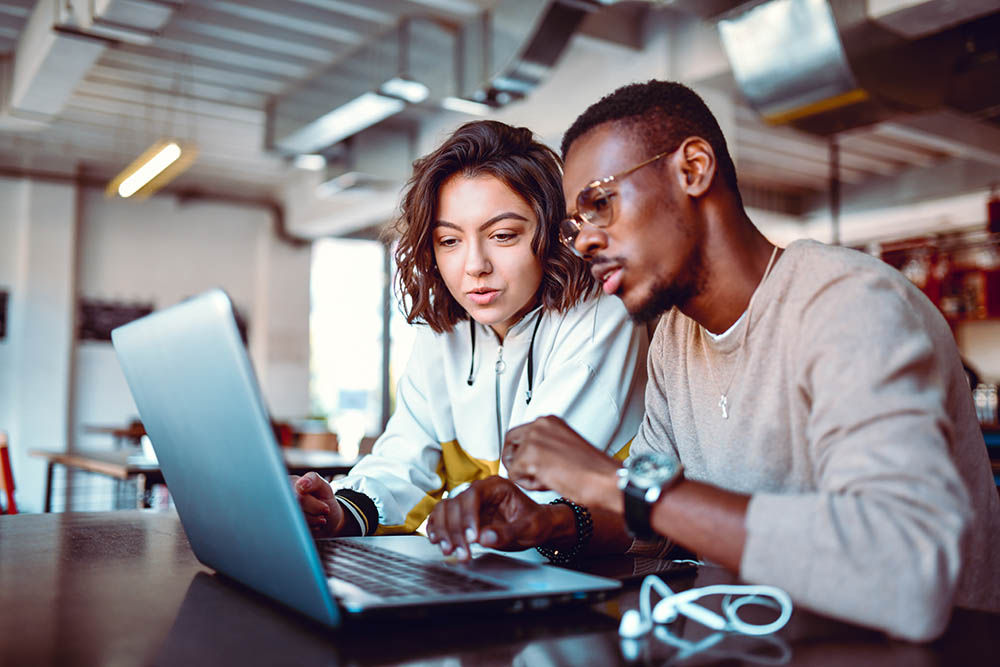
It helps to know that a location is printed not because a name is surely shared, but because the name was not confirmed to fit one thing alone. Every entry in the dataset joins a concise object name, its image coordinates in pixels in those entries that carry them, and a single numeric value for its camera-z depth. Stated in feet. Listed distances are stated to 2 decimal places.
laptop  2.32
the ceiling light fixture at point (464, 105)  15.08
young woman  4.69
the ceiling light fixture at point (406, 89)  14.89
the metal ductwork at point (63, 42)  12.68
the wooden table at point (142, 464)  10.41
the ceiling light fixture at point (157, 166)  18.27
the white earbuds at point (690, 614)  2.37
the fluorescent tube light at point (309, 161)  20.03
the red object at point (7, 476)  9.84
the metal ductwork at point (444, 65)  12.98
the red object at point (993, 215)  19.97
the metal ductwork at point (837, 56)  11.21
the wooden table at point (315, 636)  2.15
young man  2.46
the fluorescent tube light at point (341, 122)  16.03
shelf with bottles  25.68
